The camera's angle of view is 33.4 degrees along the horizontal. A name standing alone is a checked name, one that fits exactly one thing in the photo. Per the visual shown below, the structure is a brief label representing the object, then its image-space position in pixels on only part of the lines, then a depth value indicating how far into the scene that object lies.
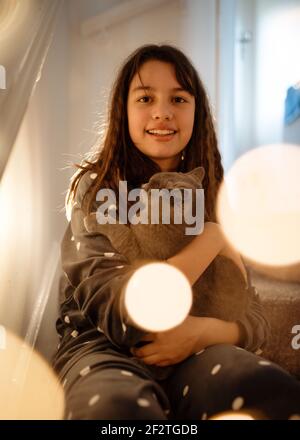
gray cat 0.88
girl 0.70
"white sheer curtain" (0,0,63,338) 0.81
